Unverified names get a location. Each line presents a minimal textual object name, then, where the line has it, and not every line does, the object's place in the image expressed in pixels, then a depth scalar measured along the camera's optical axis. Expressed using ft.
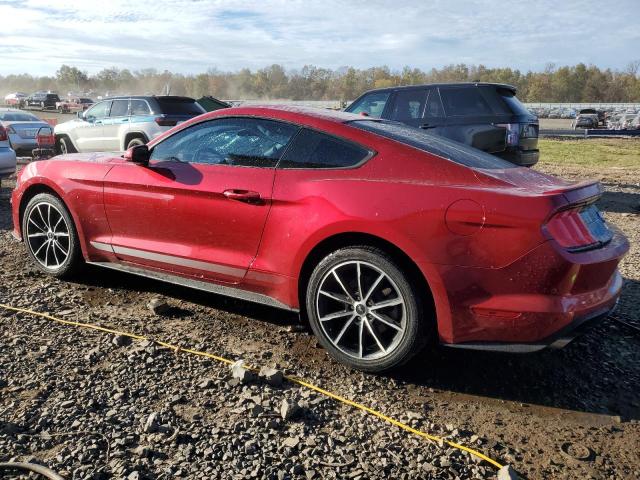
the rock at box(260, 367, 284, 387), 10.03
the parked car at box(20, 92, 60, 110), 180.86
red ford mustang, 9.24
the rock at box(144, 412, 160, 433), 8.52
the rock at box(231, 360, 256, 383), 10.03
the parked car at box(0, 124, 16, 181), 29.01
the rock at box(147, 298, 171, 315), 13.26
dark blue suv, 26.07
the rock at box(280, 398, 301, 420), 8.97
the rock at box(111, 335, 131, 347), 11.45
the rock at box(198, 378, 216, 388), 9.92
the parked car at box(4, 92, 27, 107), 204.87
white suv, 39.58
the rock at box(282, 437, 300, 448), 8.29
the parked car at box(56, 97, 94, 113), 170.50
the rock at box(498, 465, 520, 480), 7.50
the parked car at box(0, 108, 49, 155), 46.96
